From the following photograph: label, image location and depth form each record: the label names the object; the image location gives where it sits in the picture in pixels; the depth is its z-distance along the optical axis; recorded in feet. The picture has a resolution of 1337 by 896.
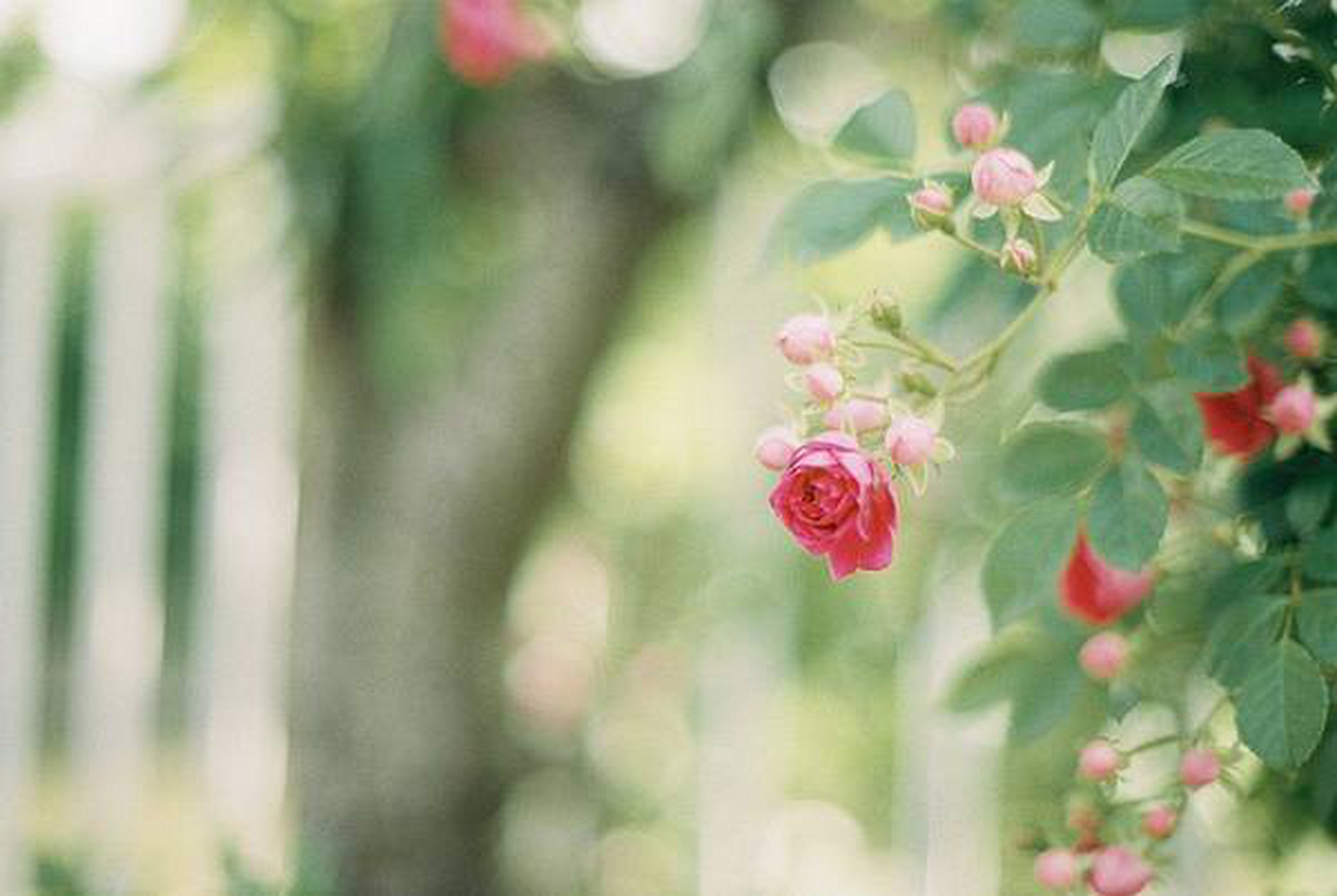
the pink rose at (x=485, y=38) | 4.88
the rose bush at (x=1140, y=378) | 2.93
